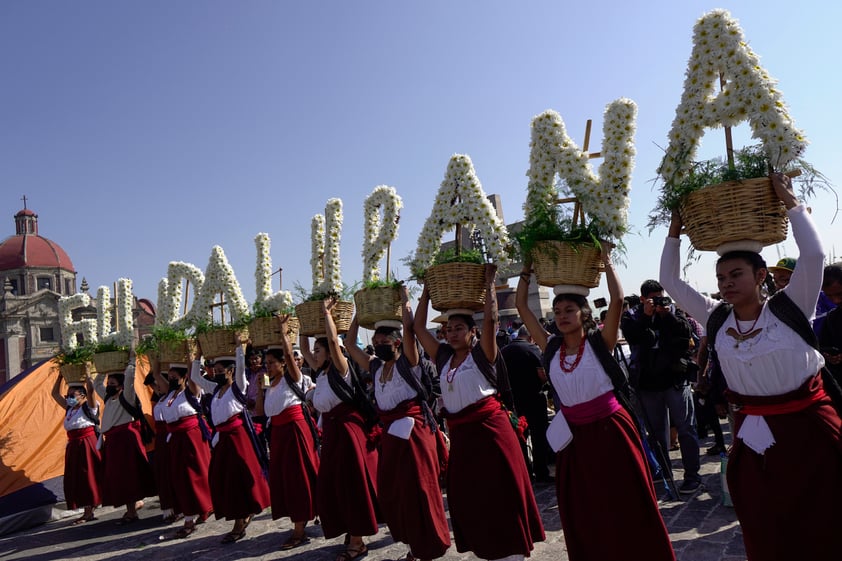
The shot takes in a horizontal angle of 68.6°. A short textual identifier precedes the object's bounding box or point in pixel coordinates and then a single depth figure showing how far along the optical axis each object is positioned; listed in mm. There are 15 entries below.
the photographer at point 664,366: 6633
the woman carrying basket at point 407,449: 5129
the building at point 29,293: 59188
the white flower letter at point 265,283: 7520
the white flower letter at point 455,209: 5410
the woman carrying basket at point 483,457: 4516
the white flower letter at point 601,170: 4352
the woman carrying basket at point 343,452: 6125
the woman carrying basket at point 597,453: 3691
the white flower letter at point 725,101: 3453
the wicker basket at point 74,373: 10602
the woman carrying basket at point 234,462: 7473
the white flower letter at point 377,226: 6488
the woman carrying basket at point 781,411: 3008
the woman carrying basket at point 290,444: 6930
